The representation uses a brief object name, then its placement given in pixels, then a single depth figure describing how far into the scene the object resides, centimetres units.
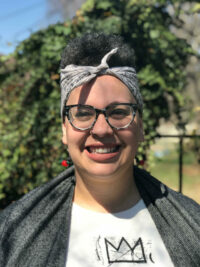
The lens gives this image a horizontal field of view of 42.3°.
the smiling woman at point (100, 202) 47
